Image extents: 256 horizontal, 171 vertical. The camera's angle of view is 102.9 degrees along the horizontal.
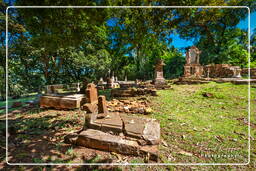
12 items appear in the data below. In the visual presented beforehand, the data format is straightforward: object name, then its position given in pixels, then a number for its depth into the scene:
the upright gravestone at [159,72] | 8.96
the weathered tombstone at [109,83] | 11.72
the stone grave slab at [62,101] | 4.59
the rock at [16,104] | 5.64
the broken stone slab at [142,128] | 2.13
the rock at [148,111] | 3.89
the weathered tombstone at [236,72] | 10.52
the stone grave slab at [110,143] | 1.94
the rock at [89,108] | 2.50
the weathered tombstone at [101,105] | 2.81
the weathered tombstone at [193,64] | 13.04
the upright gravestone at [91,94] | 2.80
